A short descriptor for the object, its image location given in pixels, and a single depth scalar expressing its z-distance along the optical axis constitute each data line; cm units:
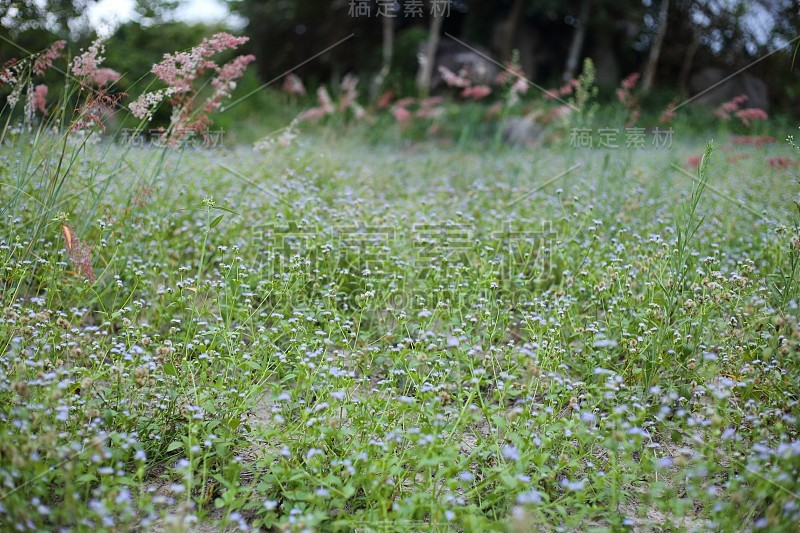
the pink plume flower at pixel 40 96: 391
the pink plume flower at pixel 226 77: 399
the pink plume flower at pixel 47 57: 346
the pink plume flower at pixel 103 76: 370
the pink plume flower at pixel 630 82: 618
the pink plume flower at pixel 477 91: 708
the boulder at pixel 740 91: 1518
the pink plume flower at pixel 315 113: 714
